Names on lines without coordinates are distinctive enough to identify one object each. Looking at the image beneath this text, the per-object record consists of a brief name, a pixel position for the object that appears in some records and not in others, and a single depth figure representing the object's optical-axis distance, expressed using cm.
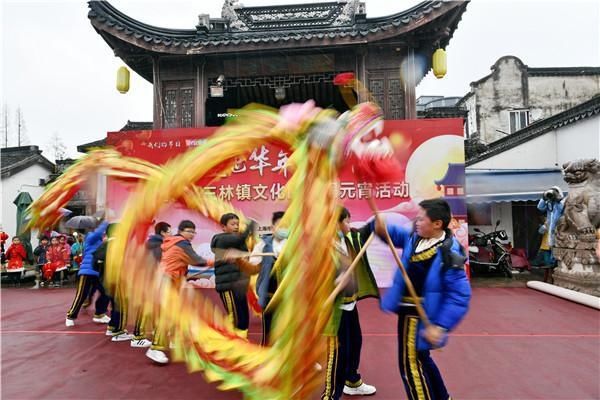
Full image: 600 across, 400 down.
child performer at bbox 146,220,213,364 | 337
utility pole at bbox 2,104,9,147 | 2135
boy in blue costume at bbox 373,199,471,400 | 219
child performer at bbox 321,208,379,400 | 267
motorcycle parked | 844
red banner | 676
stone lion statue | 627
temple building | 675
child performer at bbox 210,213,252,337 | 362
